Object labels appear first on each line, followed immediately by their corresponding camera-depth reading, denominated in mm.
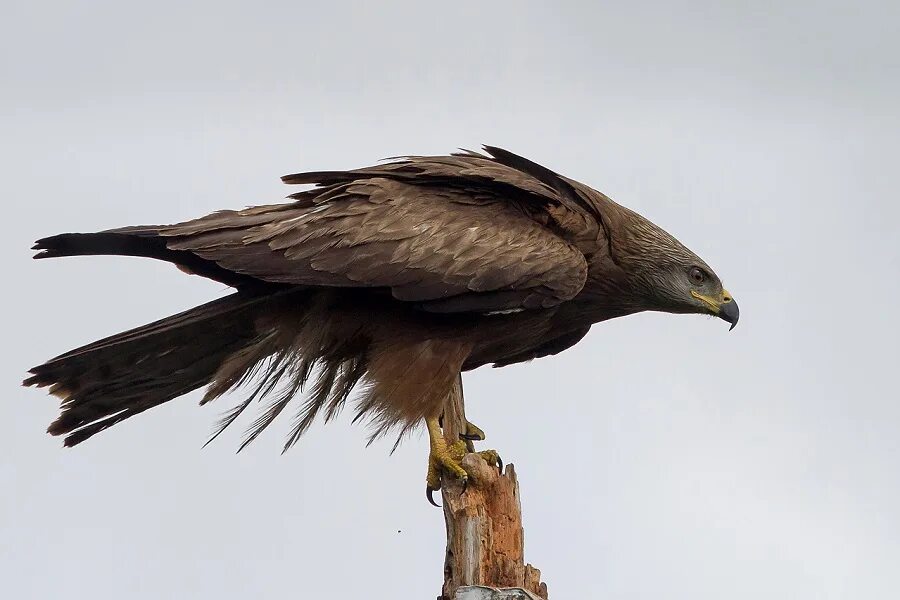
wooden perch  15344
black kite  16437
